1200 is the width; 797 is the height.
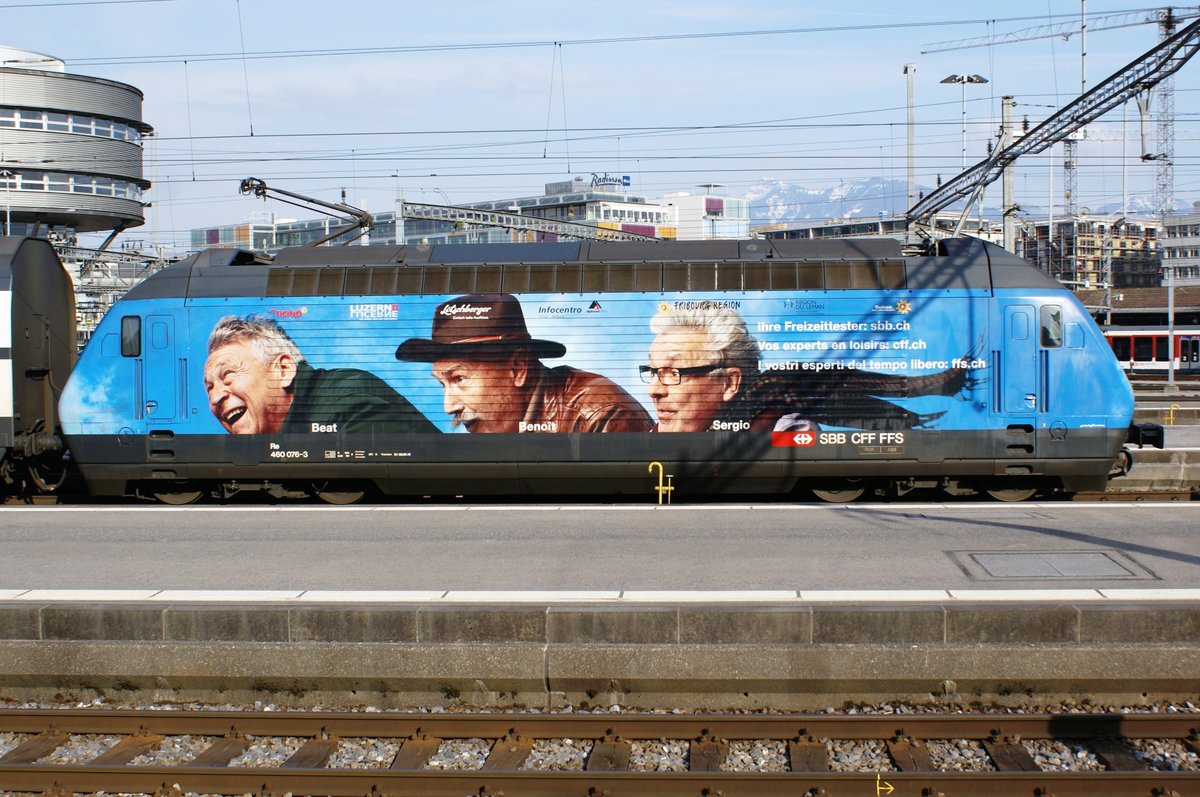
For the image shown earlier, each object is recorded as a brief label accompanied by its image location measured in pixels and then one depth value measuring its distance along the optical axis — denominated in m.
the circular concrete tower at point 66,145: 52.19
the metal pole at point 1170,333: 46.13
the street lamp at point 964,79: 45.28
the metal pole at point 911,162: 43.19
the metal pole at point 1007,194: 29.80
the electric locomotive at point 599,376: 15.98
